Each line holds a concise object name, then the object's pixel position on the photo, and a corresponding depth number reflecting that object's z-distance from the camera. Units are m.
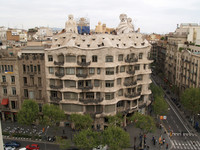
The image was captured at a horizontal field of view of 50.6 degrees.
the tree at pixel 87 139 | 44.84
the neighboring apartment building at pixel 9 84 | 65.94
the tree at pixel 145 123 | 53.20
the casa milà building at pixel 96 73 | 60.00
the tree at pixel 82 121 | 53.12
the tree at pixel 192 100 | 64.12
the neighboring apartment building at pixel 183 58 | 78.19
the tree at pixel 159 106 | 65.75
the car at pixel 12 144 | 54.78
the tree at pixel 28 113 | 55.81
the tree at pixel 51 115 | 55.06
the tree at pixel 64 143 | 47.41
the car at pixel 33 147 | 53.31
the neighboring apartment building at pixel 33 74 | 64.12
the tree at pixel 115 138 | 43.94
